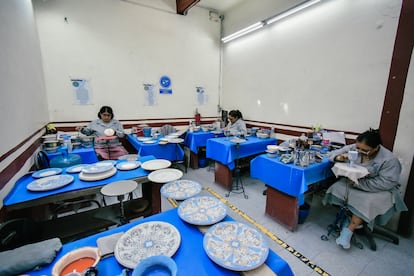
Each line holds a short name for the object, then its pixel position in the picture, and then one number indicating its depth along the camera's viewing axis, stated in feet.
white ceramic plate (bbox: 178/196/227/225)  3.17
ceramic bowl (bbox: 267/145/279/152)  7.77
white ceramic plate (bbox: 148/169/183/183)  4.62
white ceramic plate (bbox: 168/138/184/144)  10.42
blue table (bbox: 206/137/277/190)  9.42
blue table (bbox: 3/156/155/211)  3.91
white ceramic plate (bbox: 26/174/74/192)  4.26
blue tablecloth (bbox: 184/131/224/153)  12.30
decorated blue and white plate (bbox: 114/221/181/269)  2.45
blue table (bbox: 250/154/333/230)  6.24
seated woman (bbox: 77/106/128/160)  9.62
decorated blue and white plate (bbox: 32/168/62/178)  5.00
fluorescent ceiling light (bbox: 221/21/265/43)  12.14
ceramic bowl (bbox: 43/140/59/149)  7.57
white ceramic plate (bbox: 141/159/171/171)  5.34
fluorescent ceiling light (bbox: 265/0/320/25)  9.58
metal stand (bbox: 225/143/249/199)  9.53
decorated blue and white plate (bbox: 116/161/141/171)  5.48
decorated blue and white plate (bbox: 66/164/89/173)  5.35
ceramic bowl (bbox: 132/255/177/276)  2.19
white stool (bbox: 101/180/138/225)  3.66
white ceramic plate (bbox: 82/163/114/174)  4.97
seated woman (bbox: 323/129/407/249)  5.71
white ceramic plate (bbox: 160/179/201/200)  3.85
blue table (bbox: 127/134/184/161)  9.85
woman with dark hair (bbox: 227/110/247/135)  12.20
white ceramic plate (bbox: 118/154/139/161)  6.34
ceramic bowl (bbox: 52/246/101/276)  2.28
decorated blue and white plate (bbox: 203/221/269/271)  2.37
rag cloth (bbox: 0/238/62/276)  2.19
